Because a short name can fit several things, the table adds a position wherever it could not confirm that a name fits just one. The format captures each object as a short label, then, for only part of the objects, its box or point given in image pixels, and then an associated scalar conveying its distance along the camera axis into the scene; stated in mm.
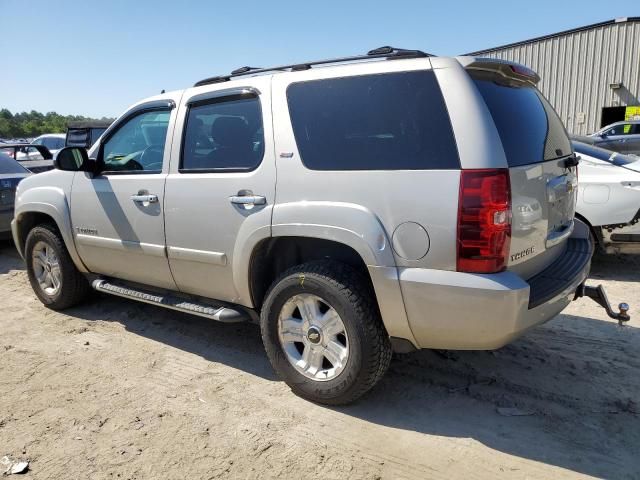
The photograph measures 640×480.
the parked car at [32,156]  10716
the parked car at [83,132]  13320
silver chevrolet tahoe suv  2660
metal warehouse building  20469
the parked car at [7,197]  7723
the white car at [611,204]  5461
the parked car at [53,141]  18516
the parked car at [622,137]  13797
